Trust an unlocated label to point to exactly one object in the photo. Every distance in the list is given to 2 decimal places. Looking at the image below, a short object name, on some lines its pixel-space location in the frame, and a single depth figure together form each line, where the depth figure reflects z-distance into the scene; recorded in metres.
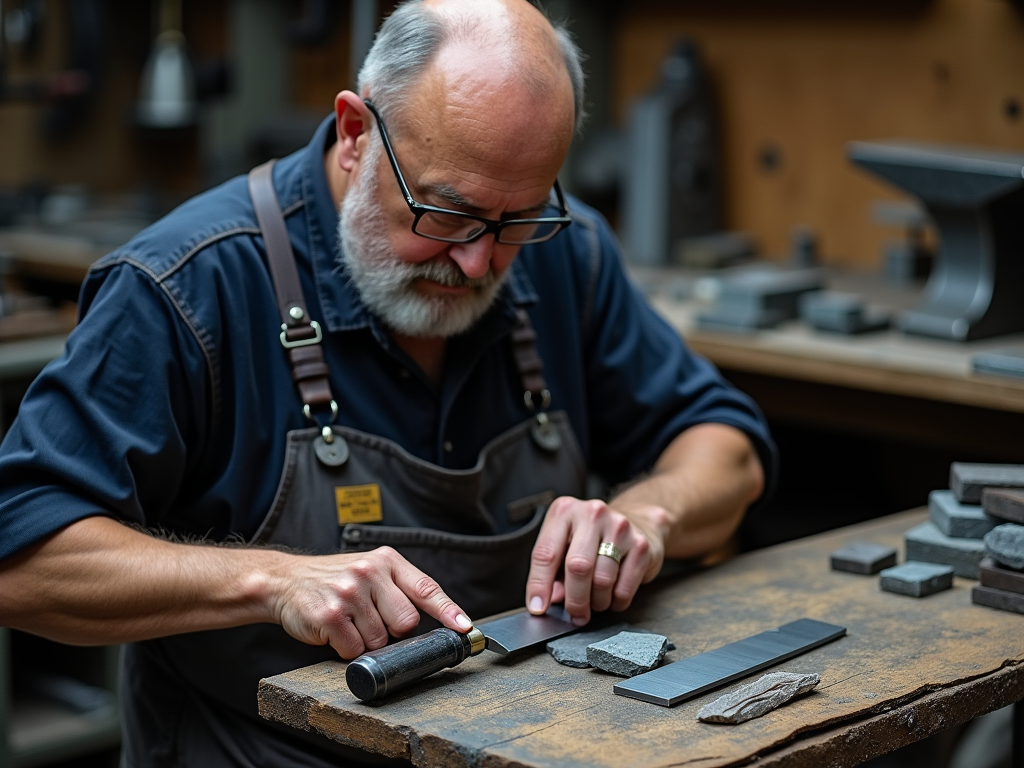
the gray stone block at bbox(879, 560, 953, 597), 2.06
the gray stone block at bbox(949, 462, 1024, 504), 2.09
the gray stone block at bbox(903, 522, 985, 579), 2.09
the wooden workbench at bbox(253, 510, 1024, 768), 1.77
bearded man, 1.95
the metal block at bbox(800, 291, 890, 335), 2.69
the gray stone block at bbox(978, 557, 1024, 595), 2.03
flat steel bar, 1.84
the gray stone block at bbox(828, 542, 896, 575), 2.12
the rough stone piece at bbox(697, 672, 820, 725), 1.80
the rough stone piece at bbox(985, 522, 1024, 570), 2.02
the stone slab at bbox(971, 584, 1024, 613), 2.03
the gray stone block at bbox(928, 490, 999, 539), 2.10
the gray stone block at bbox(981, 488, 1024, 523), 2.05
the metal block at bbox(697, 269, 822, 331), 2.74
